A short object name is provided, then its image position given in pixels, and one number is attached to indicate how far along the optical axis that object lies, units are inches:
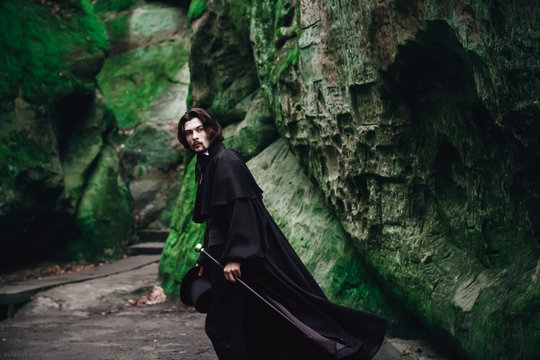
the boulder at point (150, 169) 507.5
